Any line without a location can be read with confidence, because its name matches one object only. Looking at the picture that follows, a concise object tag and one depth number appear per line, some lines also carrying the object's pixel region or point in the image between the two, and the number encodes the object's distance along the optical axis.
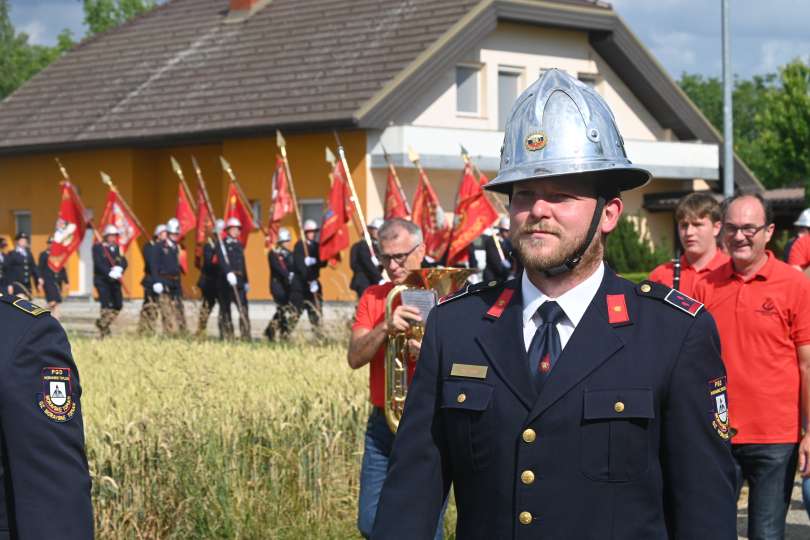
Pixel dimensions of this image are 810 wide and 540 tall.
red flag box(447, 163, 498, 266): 20.91
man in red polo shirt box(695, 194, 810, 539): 6.57
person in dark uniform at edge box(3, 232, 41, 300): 27.09
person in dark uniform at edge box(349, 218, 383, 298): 20.53
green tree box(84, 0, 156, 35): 70.25
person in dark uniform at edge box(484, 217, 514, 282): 21.25
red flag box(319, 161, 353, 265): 22.78
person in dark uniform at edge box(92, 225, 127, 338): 23.37
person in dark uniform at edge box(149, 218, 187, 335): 23.25
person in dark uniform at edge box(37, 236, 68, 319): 27.03
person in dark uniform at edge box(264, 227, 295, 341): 22.73
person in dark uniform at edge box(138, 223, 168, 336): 17.83
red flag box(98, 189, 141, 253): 26.08
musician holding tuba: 6.57
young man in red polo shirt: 7.43
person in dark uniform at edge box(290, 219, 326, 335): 22.25
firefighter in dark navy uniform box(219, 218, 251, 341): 22.41
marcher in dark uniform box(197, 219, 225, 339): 23.11
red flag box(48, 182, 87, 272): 26.20
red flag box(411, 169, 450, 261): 21.67
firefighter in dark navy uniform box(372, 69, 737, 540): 3.38
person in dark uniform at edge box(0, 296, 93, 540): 3.35
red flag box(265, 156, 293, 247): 25.05
